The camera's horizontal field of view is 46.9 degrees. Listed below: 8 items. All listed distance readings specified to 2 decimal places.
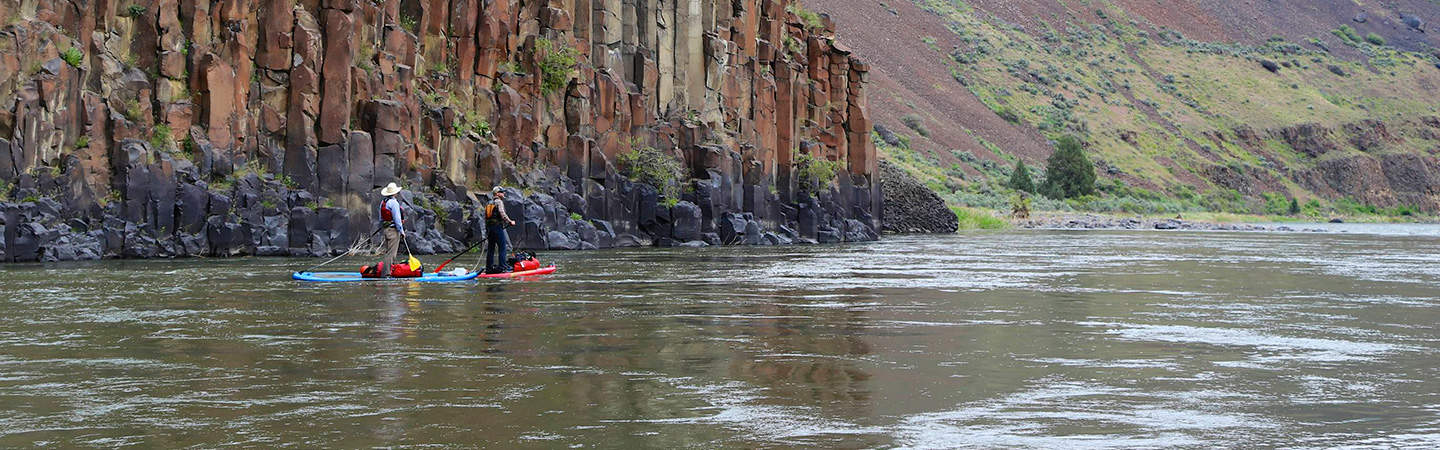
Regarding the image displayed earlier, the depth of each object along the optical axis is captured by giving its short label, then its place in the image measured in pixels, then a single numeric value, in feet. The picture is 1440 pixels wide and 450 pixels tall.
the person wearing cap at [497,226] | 104.73
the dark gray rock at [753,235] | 207.91
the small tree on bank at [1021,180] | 404.36
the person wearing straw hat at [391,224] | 98.94
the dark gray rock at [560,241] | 173.78
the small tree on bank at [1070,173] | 416.87
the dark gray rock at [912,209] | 294.87
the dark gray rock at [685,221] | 198.39
